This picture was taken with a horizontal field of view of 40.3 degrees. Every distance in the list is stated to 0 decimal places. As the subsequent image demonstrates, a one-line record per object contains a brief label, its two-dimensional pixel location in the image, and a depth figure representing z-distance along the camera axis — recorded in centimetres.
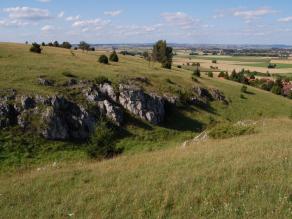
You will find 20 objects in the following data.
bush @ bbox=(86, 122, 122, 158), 2859
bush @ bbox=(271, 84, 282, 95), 9369
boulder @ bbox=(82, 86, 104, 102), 4872
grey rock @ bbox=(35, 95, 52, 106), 4349
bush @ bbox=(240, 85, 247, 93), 7331
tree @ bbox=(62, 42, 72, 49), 11062
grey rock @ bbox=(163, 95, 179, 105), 5620
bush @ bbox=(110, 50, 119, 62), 7944
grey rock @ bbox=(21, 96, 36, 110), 4212
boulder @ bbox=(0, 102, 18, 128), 3925
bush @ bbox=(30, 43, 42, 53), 7394
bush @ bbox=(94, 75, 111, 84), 5292
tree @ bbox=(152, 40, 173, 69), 8992
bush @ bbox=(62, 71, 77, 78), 5338
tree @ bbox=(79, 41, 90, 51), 10081
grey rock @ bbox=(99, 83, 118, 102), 5167
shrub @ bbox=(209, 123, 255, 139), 2818
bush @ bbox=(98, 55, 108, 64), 7244
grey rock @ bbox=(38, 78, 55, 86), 4901
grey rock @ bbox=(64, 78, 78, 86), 5066
